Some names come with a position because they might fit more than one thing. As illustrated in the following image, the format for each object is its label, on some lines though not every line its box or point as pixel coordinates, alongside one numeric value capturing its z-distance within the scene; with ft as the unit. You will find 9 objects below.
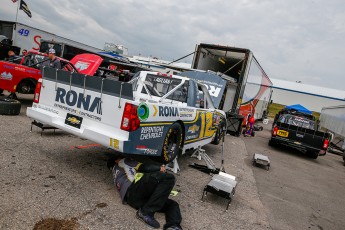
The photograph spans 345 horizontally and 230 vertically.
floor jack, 13.92
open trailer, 38.04
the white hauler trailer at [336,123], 57.60
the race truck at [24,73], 26.16
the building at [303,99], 180.75
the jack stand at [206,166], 19.39
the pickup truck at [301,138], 33.55
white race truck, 12.44
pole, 55.36
